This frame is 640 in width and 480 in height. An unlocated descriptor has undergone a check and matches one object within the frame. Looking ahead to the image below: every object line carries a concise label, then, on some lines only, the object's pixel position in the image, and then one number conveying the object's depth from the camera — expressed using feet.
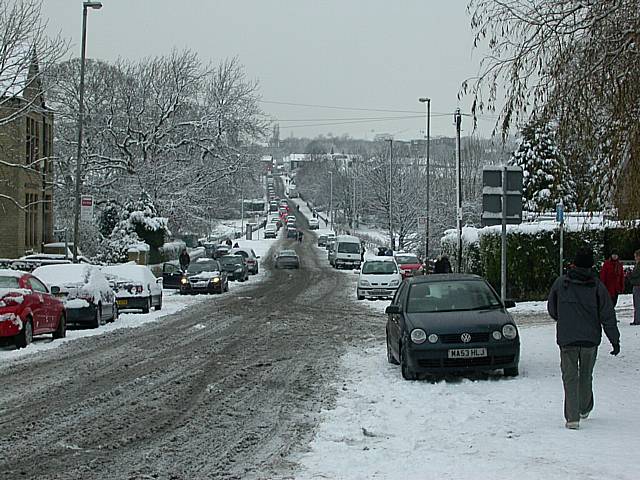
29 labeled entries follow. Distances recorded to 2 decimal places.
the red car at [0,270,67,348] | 60.75
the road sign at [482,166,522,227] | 62.90
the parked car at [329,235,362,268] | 221.66
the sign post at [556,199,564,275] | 83.66
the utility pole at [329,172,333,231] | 425.28
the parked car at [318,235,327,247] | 341.33
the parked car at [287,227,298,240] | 387.32
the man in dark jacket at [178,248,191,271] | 174.91
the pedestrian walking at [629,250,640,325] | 66.95
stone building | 127.44
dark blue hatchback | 45.14
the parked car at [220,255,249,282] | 179.32
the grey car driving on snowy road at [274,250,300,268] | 228.22
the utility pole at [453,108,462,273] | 120.67
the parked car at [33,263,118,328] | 79.15
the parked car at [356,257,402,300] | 123.34
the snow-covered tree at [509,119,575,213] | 167.53
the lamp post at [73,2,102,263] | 112.98
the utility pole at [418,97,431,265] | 169.30
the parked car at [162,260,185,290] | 154.30
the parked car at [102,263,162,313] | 99.81
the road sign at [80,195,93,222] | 109.40
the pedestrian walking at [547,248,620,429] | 32.73
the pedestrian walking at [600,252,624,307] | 70.79
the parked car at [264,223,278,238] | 397.19
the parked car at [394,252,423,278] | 167.45
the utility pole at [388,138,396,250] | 230.48
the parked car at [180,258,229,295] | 137.90
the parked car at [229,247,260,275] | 206.79
